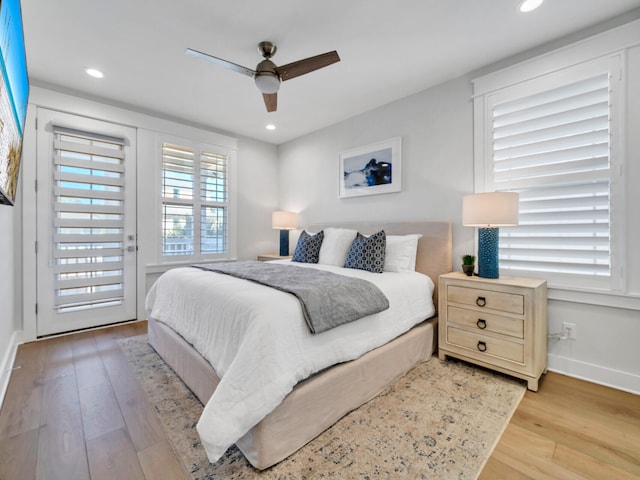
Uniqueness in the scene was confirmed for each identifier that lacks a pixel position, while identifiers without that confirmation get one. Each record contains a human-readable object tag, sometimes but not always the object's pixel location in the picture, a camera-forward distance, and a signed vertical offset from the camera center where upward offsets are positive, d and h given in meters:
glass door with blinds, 2.98 +0.18
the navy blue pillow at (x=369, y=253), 2.68 -0.14
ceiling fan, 2.04 +1.27
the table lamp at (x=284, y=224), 4.45 +0.23
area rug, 1.36 -1.07
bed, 1.34 -0.81
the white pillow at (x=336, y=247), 3.14 -0.09
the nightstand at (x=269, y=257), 4.22 -0.27
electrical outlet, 2.23 -0.71
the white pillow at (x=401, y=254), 2.79 -0.14
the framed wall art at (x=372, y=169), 3.35 +0.87
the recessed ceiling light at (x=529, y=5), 1.88 +1.55
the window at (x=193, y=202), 3.80 +0.52
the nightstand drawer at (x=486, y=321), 2.07 -0.63
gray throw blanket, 1.61 -0.33
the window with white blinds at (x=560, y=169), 2.09 +0.56
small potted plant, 2.47 -0.22
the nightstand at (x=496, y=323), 2.03 -0.64
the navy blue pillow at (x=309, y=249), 3.37 -0.12
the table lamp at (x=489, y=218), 2.19 +0.16
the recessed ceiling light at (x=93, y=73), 2.75 +1.61
